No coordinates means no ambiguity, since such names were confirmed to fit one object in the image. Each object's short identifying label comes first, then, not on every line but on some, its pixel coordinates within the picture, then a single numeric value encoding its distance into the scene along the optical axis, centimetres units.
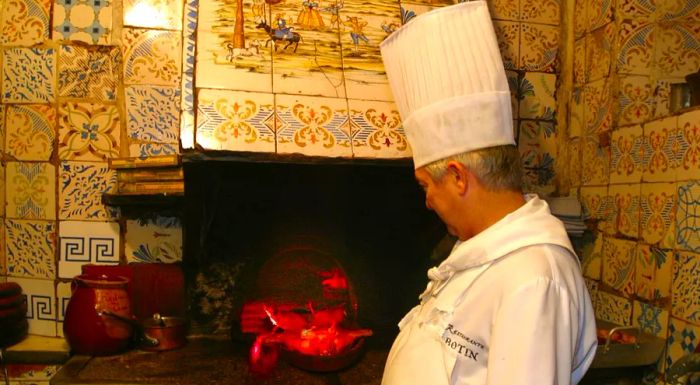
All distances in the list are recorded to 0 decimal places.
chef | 79
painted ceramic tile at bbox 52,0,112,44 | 191
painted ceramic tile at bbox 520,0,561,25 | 218
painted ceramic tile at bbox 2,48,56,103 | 189
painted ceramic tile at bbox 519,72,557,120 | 219
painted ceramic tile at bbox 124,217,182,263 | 193
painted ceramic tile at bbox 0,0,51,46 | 189
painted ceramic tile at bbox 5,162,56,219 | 190
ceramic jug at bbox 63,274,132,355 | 162
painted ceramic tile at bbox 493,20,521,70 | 217
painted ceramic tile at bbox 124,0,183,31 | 192
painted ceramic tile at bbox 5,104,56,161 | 190
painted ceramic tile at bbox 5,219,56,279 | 191
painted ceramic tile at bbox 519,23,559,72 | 218
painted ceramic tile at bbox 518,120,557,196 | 220
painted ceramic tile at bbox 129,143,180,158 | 194
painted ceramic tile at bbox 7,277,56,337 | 191
